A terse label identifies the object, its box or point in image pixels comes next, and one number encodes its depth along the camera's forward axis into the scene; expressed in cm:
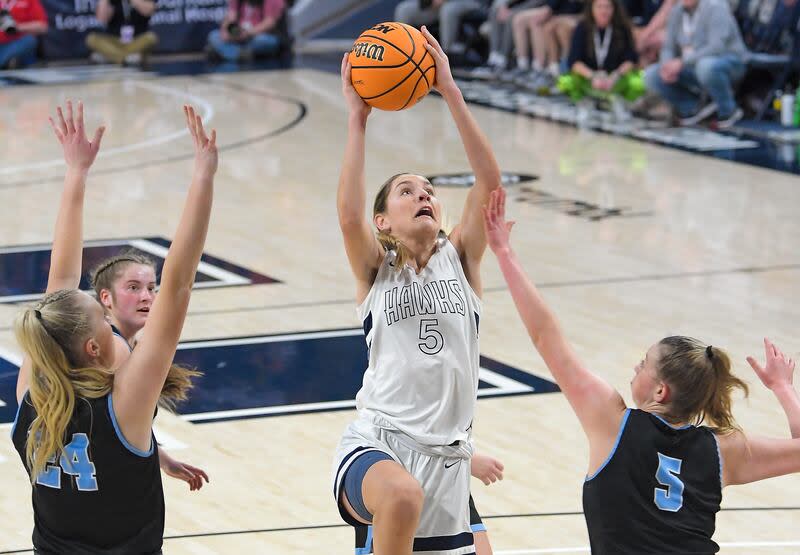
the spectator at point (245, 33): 2262
